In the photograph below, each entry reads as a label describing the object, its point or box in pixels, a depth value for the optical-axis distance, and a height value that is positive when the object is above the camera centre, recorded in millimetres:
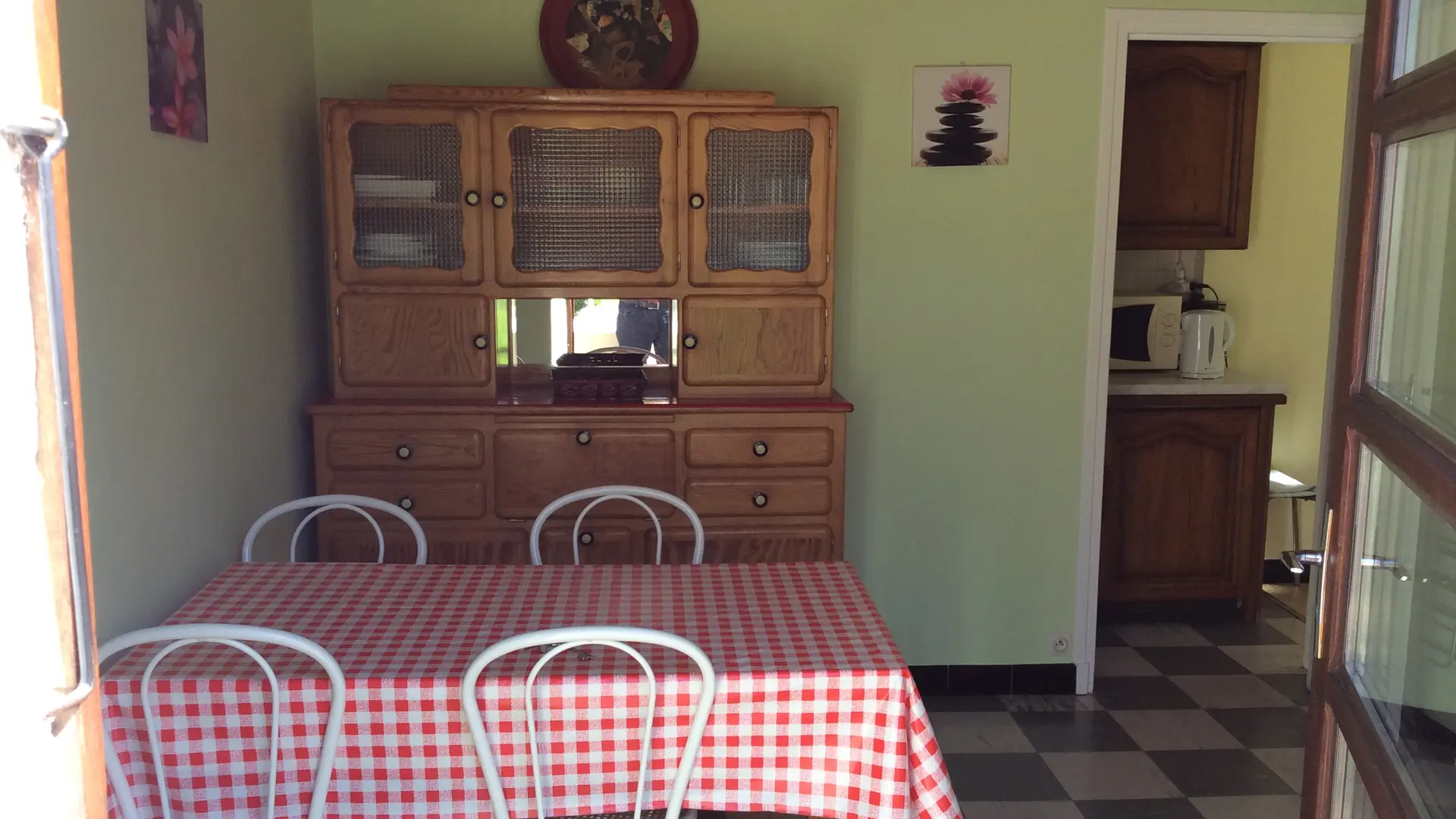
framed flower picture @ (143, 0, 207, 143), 1946 +395
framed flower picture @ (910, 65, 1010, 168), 3078 +483
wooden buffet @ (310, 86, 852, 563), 2758 -50
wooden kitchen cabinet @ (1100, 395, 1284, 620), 3750 -762
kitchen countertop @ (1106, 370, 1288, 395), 3705 -358
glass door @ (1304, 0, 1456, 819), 1070 -189
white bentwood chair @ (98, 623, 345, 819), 1456 -560
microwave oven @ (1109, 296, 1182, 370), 3926 -182
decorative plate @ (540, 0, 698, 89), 2982 +664
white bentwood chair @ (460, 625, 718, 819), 1457 -572
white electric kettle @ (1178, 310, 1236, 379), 3859 -214
